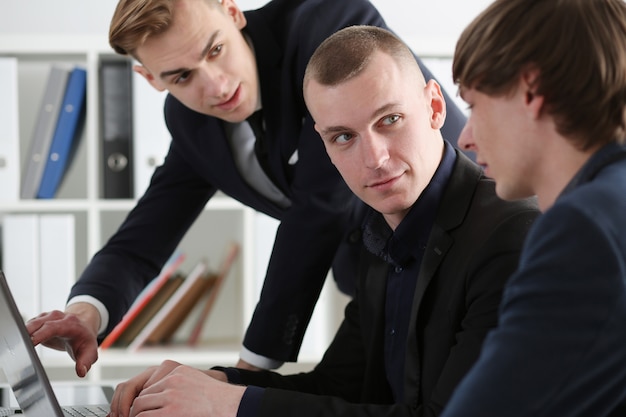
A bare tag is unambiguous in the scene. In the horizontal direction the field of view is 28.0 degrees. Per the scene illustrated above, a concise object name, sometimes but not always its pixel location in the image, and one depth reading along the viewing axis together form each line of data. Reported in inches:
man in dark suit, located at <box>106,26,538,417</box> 62.5
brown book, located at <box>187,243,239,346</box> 120.0
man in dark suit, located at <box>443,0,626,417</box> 39.4
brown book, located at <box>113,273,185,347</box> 118.2
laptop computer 58.6
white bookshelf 115.9
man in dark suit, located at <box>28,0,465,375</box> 79.7
